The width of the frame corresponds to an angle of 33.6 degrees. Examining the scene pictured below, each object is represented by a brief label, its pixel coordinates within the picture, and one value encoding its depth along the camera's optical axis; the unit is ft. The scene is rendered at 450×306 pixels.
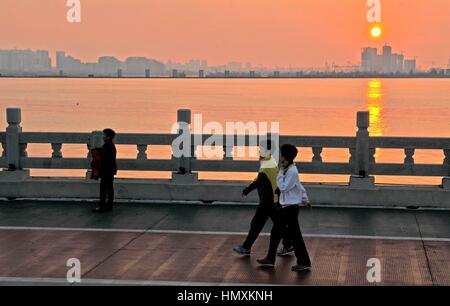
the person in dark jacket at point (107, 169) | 47.21
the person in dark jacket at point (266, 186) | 34.96
